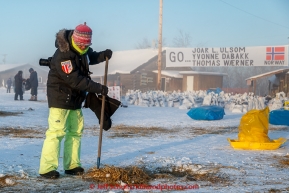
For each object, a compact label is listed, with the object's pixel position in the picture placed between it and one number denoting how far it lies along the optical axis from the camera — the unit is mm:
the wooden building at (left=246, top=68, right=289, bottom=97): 35400
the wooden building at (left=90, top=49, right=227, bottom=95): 46281
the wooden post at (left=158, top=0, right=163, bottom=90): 29188
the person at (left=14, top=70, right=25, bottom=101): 23308
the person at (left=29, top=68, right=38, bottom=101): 22844
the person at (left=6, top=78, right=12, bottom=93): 41459
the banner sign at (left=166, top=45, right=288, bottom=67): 33875
